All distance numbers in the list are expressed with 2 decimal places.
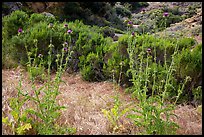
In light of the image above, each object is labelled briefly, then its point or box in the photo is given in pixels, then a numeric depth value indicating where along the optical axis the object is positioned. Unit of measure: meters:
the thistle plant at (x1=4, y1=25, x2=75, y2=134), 3.05
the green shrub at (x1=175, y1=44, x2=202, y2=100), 4.50
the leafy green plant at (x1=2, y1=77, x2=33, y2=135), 3.05
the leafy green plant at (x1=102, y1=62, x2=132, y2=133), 3.27
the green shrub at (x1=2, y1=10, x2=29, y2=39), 7.00
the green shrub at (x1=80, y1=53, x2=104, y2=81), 5.67
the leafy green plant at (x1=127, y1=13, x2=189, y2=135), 2.97
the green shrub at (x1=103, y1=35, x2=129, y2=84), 5.23
